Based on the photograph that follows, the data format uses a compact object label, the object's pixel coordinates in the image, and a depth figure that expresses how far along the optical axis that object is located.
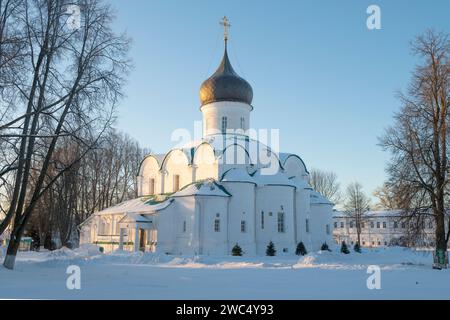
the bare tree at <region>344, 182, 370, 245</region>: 54.91
